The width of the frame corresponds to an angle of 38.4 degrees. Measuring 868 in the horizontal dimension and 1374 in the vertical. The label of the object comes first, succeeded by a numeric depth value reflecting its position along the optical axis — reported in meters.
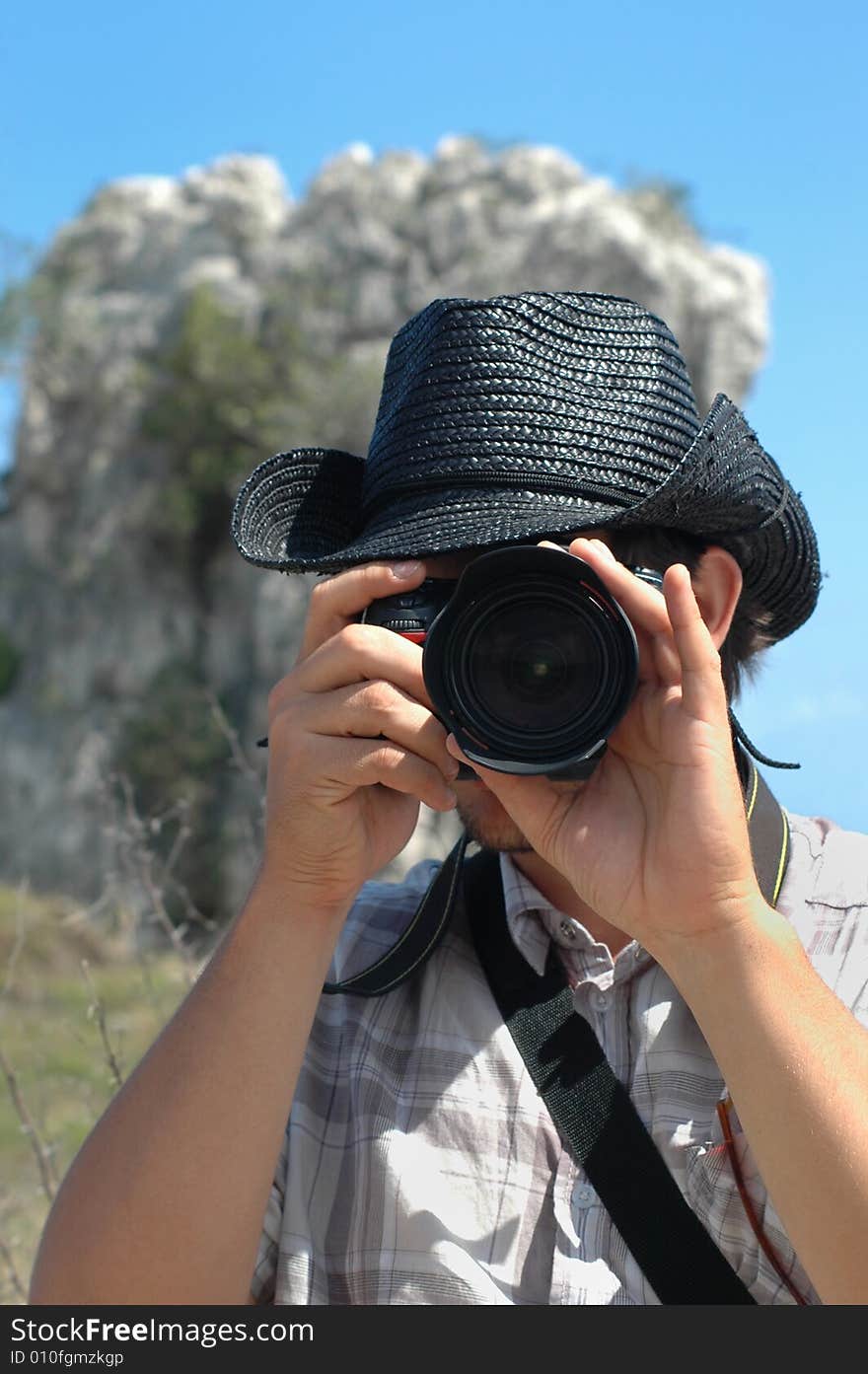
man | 1.03
